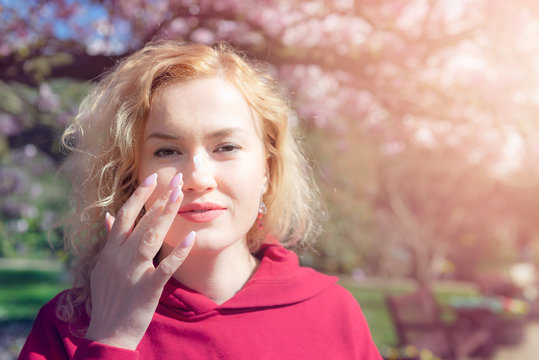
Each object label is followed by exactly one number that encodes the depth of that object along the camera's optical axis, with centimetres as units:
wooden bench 187
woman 56
